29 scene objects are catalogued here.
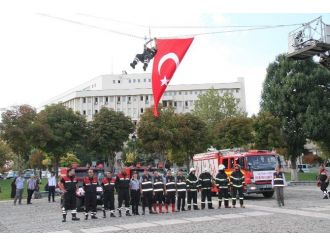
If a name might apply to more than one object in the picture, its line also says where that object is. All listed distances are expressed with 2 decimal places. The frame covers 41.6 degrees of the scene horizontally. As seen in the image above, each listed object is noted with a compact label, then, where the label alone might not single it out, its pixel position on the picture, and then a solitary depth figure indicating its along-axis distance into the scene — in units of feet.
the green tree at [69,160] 220.84
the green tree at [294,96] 131.23
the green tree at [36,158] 236.45
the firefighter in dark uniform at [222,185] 61.40
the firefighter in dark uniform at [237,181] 61.82
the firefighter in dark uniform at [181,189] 59.93
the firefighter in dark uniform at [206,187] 60.95
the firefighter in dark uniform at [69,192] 52.32
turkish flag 45.24
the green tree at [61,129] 136.56
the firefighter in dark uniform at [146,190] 57.93
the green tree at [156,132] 150.82
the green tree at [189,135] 156.35
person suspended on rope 48.14
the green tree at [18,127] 116.47
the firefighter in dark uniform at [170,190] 59.47
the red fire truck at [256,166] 74.67
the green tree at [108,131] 151.64
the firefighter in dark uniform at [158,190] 58.90
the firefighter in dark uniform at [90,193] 53.89
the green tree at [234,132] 147.13
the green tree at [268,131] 133.08
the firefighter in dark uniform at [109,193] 55.88
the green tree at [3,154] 223.51
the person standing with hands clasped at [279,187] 60.52
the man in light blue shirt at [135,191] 57.57
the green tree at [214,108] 193.77
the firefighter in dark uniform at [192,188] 61.05
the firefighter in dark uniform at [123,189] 57.26
